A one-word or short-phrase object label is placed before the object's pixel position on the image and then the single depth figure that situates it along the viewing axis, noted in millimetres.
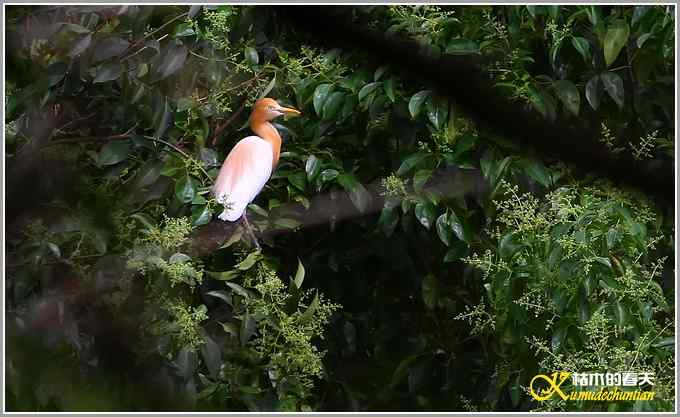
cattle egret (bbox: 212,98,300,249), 24226
